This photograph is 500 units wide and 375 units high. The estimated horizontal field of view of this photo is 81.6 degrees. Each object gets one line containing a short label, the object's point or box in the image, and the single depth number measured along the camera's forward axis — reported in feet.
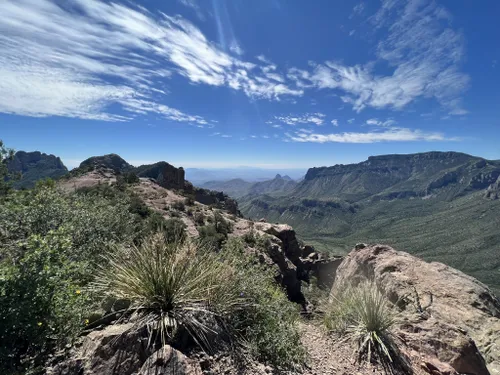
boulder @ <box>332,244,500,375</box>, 20.48
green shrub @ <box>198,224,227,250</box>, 72.17
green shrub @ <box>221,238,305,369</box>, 15.87
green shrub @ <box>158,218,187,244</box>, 60.68
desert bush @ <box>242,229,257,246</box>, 79.24
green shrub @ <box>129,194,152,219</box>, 74.96
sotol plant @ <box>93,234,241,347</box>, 14.28
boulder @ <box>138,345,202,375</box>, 11.87
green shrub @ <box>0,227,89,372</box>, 10.77
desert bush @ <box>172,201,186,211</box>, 98.97
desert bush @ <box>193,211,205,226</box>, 90.89
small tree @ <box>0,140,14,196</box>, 40.06
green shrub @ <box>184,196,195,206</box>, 108.94
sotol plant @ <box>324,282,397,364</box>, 19.27
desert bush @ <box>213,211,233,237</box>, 84.90
